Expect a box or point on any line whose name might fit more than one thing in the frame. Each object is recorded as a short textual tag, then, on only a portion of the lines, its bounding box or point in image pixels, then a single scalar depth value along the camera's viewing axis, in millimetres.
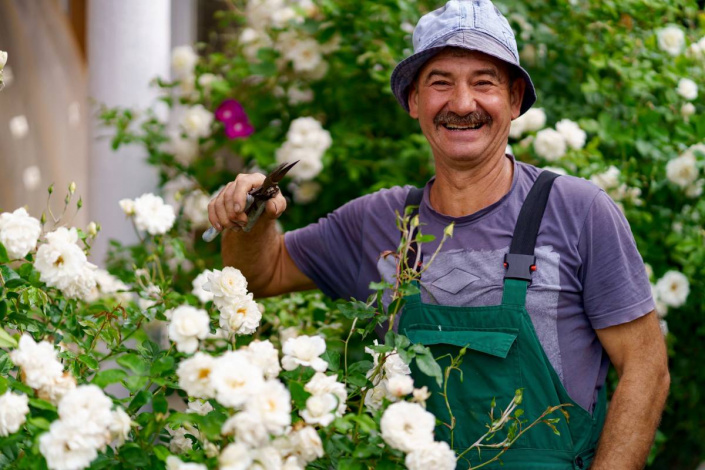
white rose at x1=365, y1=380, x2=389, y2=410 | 1922
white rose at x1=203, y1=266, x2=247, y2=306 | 1944
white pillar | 3165
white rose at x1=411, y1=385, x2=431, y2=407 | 1810
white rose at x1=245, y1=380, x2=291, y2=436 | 1672
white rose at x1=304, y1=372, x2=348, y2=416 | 1788
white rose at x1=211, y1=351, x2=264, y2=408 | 1672
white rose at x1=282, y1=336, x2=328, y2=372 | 1835
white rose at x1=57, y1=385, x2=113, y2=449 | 1670
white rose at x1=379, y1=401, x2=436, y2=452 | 1758
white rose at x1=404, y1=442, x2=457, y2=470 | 1761
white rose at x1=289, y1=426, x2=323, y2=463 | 1756
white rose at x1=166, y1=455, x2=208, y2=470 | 1694
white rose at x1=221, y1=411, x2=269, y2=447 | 1676
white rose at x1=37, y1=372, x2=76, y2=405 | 1749
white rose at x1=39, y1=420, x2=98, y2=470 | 1670
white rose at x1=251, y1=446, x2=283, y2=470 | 1710
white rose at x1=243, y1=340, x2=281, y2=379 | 1785
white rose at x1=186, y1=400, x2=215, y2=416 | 1916
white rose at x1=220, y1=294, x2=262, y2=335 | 1930
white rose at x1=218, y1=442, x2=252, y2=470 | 1684
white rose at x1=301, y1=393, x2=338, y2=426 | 1760
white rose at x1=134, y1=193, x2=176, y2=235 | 2372
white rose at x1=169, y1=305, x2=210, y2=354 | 1771
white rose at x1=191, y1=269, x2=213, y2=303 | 2337
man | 2080
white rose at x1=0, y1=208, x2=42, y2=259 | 1924
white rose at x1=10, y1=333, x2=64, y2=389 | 1741
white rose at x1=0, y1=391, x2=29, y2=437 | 1722
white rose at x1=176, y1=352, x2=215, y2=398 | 1719
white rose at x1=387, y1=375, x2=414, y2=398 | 1812
